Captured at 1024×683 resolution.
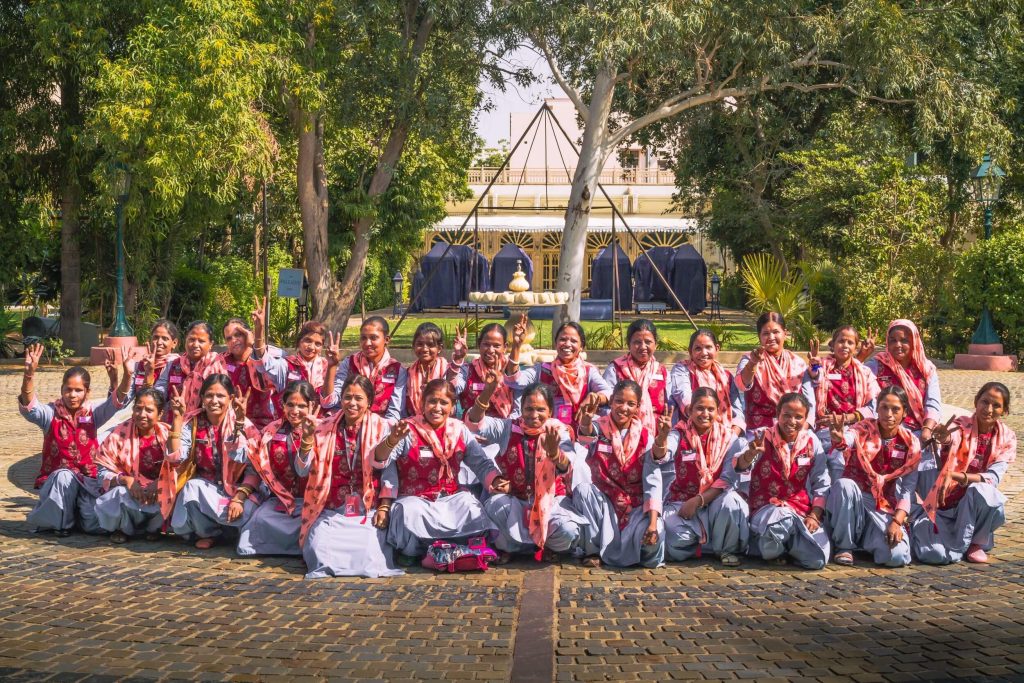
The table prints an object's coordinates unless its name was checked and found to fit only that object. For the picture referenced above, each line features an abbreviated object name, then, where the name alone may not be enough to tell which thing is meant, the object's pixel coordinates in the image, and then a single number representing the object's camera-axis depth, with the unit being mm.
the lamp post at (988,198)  18344
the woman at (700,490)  7008
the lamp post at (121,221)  16594
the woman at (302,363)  8602
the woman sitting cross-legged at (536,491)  6898
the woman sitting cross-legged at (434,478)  6930
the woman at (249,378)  8586
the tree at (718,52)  16125
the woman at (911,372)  8258
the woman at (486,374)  8211
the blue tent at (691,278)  32875
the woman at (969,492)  7016
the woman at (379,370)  8297
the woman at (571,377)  8008
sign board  17922
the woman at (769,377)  8305
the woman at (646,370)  8266
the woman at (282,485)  7172
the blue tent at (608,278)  32719
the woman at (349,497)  6770
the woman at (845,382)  8414
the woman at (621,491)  6992
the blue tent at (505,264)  33000
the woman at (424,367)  8258
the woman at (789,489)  6891
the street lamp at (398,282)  29245
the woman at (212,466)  7293
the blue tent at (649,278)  33312
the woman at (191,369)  8359
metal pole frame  18562
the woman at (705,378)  8141
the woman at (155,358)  8359
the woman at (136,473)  7445
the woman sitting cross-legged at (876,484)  6992
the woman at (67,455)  7609
